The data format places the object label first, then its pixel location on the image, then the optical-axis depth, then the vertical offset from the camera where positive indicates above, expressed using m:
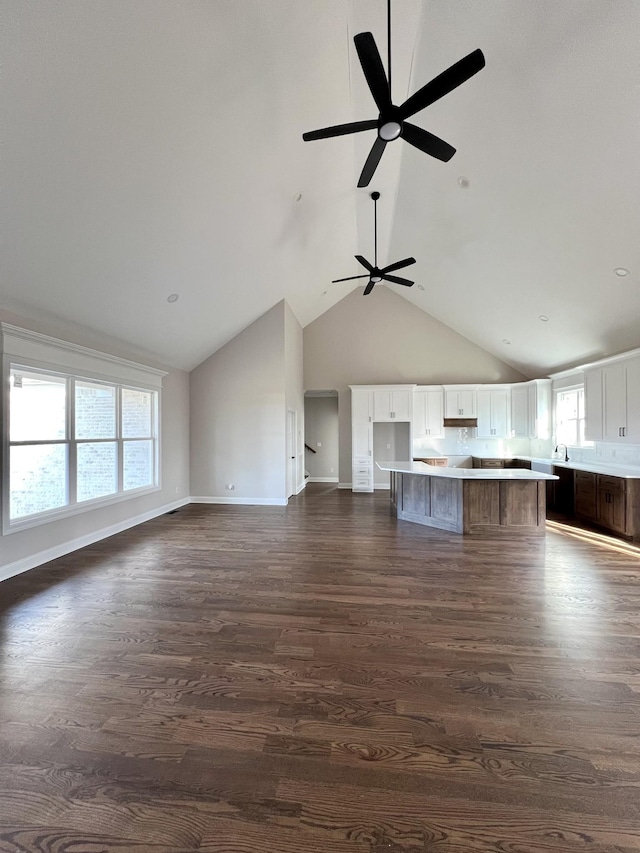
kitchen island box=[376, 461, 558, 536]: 4.82 -1.01
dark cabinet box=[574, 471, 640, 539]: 4.58 -1.03
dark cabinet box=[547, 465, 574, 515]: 6.14 -1.12
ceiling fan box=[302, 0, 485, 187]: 1.97 +2.11
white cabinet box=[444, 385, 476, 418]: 8.23 +0.68
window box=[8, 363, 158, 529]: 3.68 -0.14
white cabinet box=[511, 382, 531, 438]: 7.76 +0.41
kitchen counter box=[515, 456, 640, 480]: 4.81 -0.60
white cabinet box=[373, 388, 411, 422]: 8.28 +0.59
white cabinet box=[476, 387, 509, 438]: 8.14 +0.43
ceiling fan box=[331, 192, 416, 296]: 4.82 +2.28
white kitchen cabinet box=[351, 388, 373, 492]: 8.31 -0.22
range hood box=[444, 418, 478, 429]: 8.29 +0.19
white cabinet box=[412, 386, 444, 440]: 8.34 +0.43
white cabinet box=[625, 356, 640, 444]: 4.77 +0.42
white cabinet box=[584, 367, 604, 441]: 5.53 +0.38
